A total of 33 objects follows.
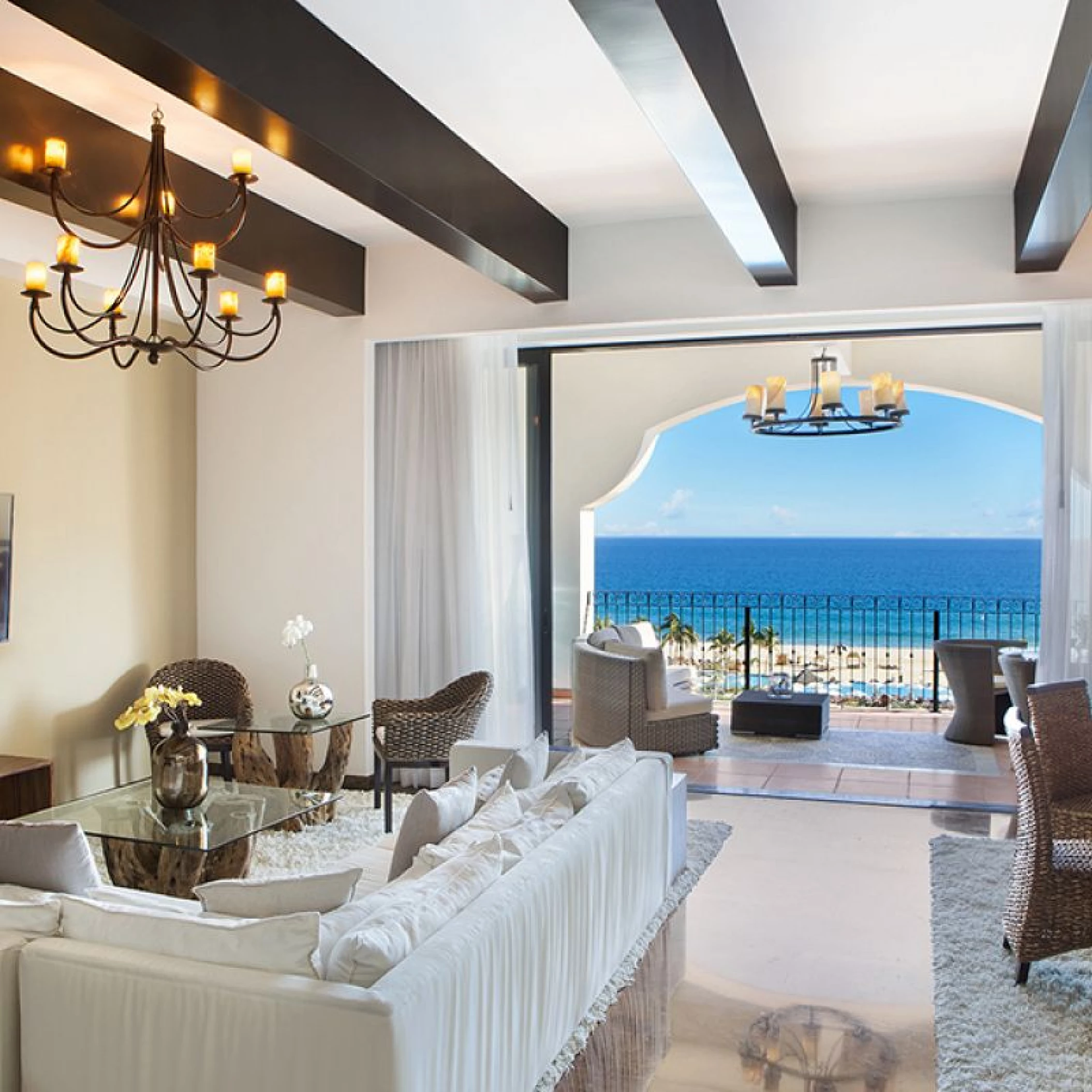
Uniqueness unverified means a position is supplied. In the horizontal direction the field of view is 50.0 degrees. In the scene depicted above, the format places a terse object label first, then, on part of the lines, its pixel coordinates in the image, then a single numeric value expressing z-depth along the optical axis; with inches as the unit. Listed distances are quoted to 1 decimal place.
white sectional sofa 89.7
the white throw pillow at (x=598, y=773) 148.9
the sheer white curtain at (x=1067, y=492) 226.8
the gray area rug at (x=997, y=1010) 121.0
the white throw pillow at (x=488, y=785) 152.6
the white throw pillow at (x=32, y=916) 102.7
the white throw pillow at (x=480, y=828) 123.4
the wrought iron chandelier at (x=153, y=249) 143.5
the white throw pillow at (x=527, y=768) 159.8
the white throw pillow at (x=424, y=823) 135.3
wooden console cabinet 207.3
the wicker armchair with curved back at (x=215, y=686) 257.0
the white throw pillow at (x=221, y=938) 95.0
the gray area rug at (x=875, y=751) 293.1
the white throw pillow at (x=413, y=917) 94.2
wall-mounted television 218.7
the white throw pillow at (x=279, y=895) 106.7
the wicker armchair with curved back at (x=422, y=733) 224.4
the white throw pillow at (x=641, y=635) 343.3
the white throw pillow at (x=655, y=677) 297.4
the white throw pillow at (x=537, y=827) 127.3
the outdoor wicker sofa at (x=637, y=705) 298.8
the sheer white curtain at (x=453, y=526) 265.3
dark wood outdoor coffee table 328.5
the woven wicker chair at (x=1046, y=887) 142.5
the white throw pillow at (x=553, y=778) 150.4
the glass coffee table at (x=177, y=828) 165.0
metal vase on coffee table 172.6
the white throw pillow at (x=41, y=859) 112.4
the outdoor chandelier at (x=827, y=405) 300.7
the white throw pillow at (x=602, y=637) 318.3
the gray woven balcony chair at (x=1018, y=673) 260.2
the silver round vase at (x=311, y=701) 224.1
